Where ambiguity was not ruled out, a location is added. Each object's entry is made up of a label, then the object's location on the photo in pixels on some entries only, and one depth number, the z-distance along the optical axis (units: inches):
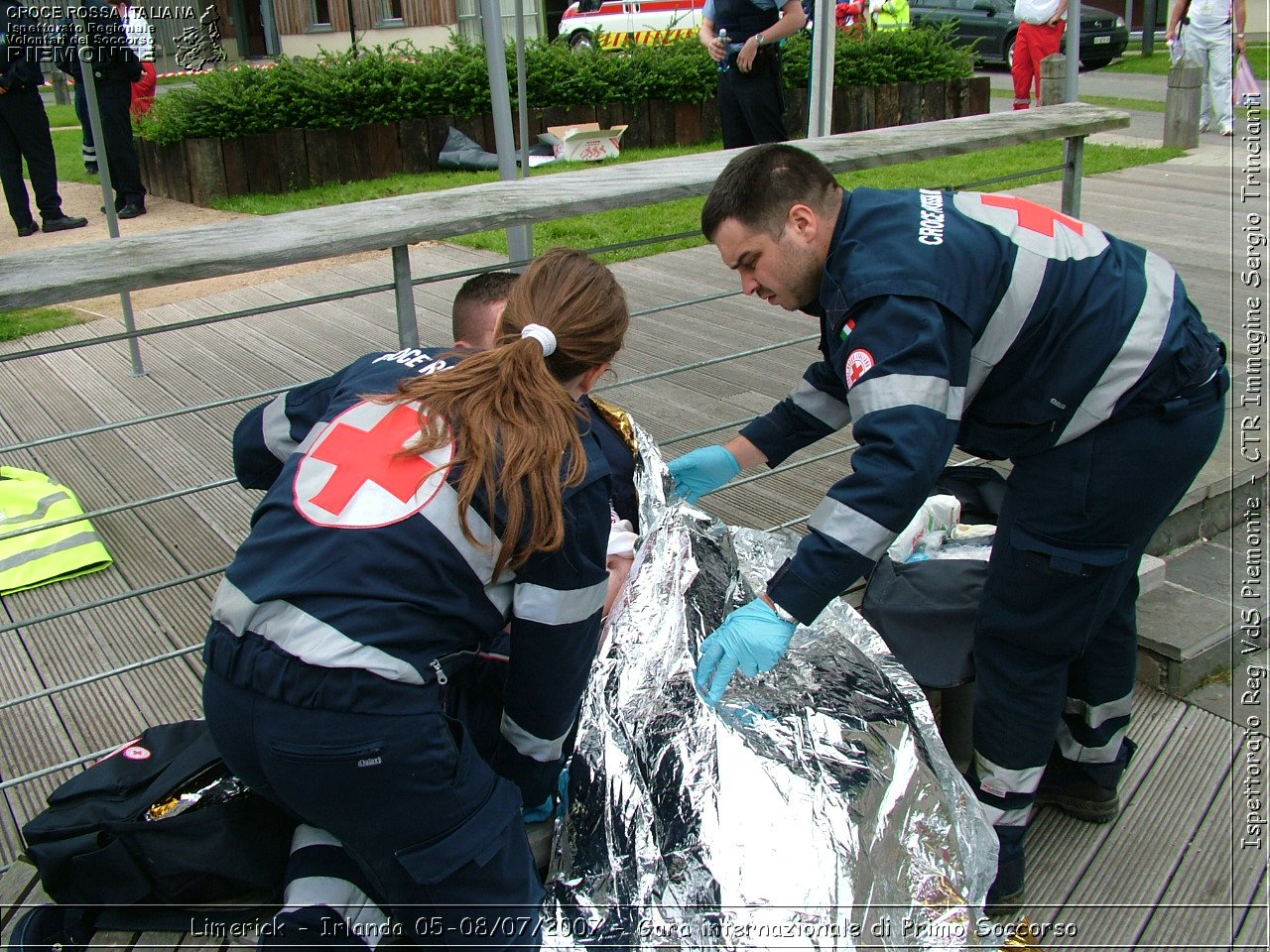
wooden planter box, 354.9
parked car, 693.9
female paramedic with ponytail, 61.7
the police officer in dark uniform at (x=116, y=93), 296.4
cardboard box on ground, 387.5
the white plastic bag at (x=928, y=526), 104.9
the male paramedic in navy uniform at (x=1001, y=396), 73.1
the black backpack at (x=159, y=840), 68.9
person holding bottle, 233.3
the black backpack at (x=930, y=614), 97.2
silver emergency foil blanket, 70.2
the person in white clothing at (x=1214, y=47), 418.9
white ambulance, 616.4
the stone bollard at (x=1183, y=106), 376.5
